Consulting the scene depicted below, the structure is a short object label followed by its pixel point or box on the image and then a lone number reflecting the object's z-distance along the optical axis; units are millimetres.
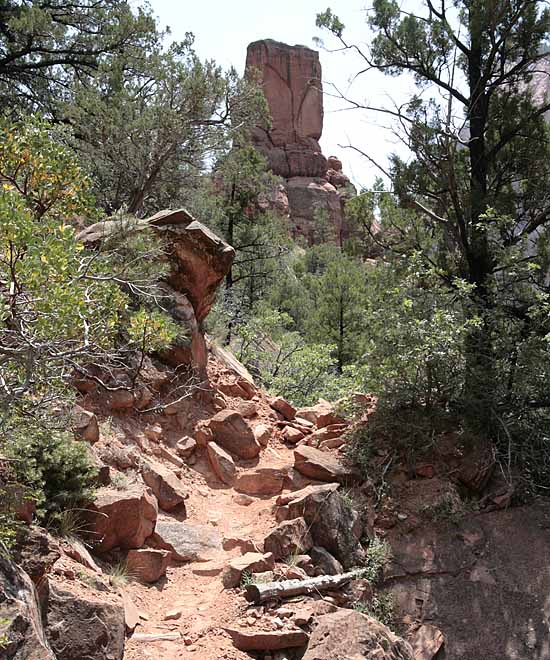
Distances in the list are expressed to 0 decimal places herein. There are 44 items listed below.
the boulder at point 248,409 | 8242
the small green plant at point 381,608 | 5164
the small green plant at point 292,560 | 5020
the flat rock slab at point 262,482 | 6871
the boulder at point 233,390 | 8469
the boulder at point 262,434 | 7734
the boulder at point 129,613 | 4133
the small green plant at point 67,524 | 4301
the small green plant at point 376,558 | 5555
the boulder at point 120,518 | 4691
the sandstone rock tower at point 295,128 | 47312
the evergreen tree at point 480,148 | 7367
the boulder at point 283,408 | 8625
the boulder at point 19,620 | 2889
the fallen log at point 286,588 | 4555
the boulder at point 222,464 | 7047
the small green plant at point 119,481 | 5113
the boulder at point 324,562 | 5242
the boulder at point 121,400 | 6730
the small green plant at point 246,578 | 4718
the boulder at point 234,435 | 7449
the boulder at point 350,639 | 4066
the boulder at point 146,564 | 4898
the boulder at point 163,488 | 6039
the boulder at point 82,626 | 3484
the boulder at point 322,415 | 8211
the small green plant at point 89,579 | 3990
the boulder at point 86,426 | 5523
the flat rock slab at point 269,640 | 4156
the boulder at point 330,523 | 5508
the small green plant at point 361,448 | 6781
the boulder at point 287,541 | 5176
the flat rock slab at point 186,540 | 5398
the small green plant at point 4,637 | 2649
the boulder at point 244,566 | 4828
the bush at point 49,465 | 4176
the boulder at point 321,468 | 6656
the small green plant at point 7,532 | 3316
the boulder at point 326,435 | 7791
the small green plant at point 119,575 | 4462
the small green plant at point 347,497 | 5957
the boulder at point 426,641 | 5051
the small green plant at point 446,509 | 6137
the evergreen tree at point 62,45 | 12250
